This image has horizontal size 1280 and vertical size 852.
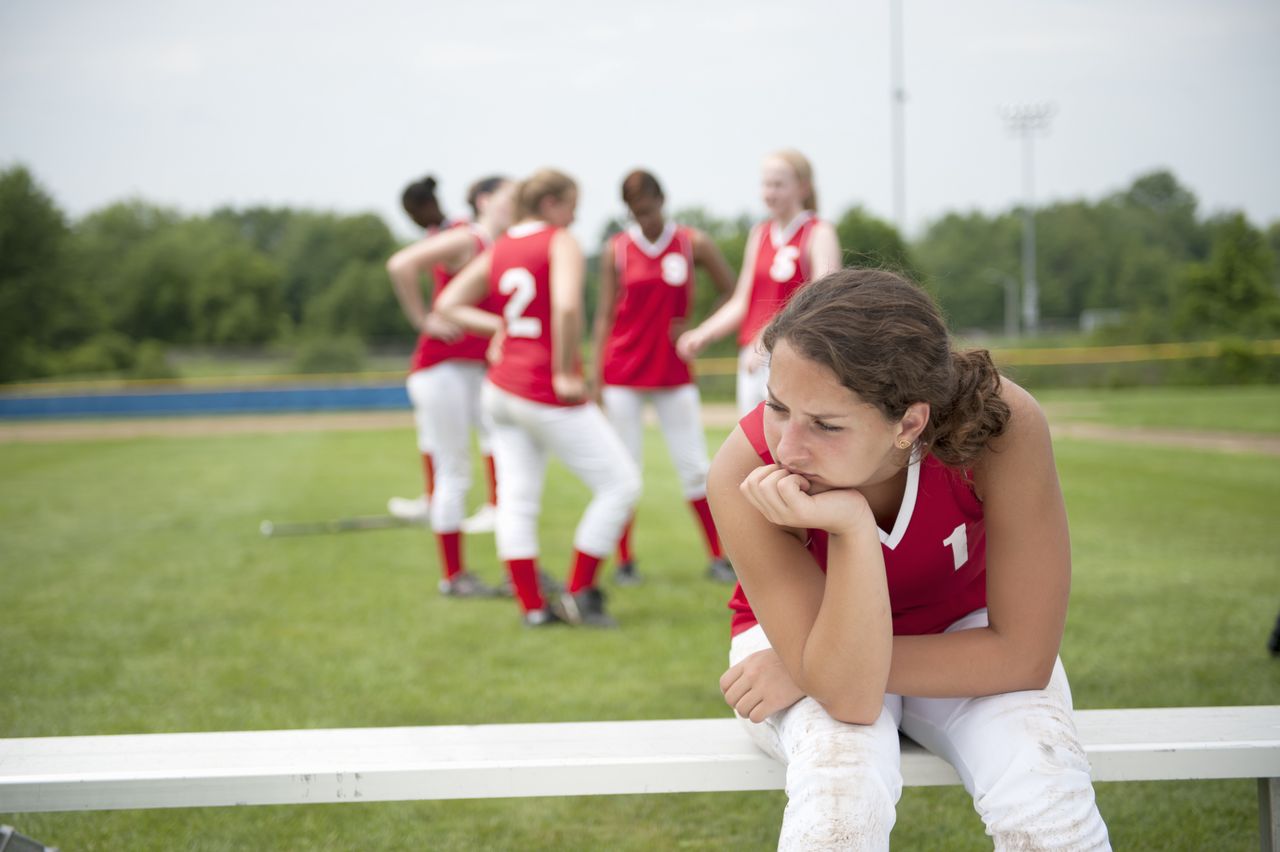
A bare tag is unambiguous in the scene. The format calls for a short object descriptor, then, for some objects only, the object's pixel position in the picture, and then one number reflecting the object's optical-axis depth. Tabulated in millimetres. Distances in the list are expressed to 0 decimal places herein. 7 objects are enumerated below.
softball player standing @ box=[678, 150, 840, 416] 5781
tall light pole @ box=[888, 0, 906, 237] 40438
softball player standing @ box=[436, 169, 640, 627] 4984
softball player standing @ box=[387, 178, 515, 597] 5957
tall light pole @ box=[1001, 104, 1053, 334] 49156
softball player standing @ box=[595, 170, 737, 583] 6113
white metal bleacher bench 2014
